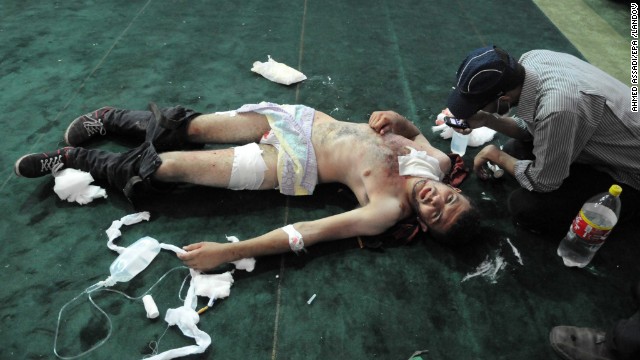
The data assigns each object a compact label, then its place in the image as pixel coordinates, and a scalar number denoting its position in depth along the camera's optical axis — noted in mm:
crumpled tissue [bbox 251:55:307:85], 3181
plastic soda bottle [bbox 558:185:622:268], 2049
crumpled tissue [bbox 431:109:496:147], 2836
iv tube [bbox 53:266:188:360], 1774
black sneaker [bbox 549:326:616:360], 1853
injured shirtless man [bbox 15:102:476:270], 2102
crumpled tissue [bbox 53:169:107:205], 2281
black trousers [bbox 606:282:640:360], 1713
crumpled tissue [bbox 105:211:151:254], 2109
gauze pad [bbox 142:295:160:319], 1884
